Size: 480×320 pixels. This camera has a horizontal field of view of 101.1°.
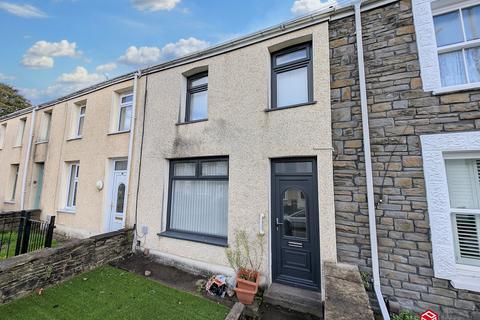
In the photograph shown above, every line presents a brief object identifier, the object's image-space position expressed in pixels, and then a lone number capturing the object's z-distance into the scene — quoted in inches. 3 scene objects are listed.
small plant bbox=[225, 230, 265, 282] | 160.6
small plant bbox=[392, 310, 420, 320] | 115.1
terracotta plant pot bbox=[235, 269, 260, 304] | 140.1
